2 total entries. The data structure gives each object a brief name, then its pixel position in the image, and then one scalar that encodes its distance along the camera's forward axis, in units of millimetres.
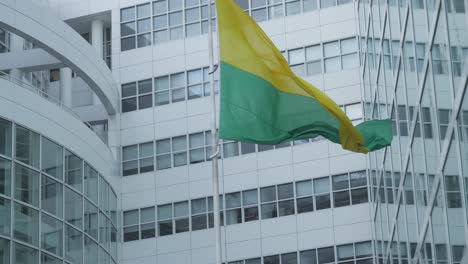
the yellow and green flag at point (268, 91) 26672
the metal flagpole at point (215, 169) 26734
